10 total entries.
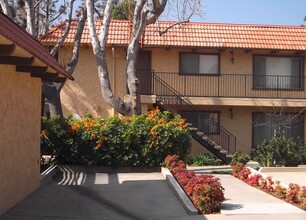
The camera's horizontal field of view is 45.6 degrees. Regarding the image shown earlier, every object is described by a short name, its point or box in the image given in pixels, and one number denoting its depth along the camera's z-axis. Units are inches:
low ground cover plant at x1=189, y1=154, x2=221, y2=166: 582.0
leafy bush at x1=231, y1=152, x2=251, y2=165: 557.6
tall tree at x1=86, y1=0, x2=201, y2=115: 519.8
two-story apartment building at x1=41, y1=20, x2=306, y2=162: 651.1
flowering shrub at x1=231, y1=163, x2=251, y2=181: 434.6
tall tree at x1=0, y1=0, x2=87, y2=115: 527.2
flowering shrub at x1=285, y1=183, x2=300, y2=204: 313.6
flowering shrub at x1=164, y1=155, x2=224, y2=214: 279.0
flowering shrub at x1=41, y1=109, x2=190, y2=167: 471.4
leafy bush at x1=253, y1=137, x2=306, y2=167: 531.8
